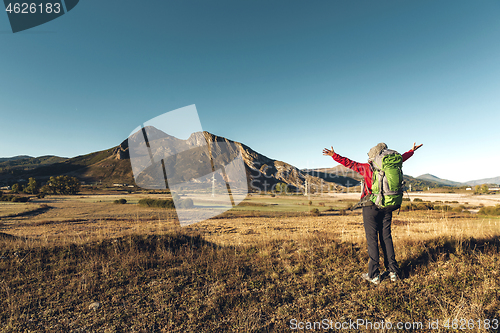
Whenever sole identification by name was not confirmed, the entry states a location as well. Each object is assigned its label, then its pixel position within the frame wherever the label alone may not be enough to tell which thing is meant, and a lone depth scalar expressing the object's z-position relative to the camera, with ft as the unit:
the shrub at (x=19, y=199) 136.21
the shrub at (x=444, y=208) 118.42
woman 14.87
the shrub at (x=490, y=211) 94.60
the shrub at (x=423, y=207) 121.62
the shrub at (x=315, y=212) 99.88
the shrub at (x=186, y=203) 128.74
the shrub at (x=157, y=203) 126.10
